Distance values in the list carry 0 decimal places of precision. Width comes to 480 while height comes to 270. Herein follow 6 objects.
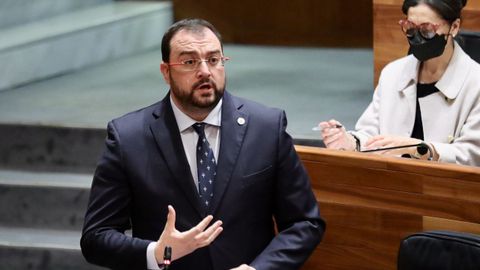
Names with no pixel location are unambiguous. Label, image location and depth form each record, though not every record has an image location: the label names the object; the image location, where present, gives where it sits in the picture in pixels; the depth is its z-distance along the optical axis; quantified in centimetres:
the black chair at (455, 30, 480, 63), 1519
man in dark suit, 1407
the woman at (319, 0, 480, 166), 1470
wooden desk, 1436
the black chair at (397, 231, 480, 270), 1410
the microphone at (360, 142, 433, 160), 1465
